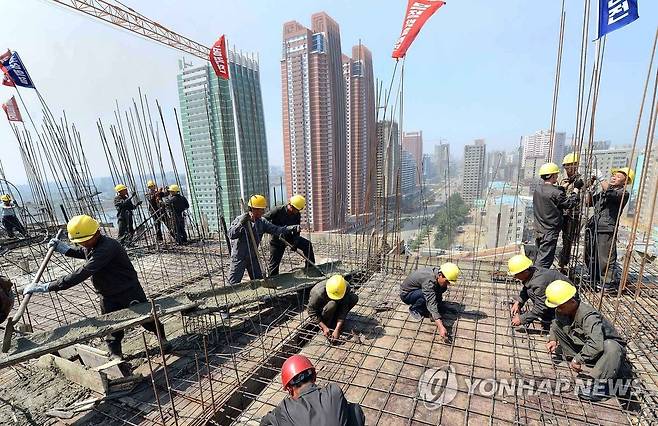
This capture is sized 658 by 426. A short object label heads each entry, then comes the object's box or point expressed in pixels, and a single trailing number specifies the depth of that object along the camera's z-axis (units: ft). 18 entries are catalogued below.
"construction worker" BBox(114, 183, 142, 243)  25.53
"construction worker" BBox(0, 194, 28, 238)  27.45
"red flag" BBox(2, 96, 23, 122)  31.12
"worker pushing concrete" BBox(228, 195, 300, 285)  15.16
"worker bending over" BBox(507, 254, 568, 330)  12.12
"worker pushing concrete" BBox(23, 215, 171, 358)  10.20
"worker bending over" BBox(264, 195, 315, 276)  17.20
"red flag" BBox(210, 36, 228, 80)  20.47
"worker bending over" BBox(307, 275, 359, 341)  12.77
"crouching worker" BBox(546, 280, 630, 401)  9.09
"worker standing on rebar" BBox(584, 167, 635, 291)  14.24
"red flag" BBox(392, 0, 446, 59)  14.46
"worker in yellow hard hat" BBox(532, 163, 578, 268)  14.57
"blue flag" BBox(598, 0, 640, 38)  11.81
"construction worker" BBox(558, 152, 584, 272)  15.48
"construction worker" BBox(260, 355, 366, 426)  6.03
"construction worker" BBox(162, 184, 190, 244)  25.55
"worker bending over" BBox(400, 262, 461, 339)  13.21
